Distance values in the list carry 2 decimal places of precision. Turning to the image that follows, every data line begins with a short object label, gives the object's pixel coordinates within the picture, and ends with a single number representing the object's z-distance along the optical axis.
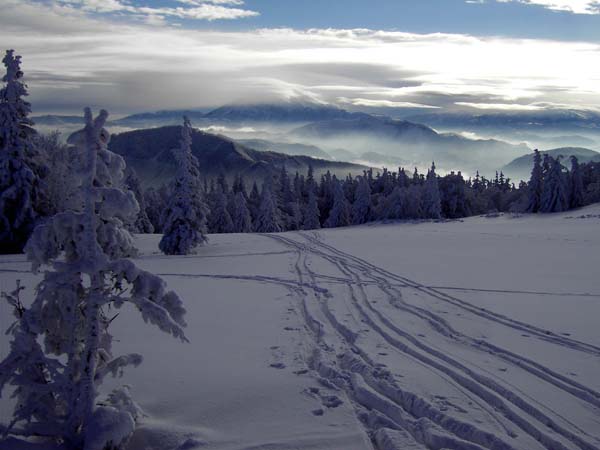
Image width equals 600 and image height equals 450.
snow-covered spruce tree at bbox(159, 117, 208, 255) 27.89
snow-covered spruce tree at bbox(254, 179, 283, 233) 61.41
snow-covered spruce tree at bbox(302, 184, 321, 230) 69.94
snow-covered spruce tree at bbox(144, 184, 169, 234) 74.46
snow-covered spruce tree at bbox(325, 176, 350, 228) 68.12
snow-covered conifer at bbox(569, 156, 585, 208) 55.16
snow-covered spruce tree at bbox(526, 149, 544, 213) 55.31
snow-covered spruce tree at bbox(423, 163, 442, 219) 59.69
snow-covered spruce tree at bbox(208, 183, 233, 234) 65.62
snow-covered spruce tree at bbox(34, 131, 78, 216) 28.08
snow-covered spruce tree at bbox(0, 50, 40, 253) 25.41
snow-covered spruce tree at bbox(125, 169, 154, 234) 55.62
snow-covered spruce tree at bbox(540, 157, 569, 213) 52.06
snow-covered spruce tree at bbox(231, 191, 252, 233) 65.56
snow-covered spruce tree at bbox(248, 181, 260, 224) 80.44
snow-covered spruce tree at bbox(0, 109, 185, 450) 5.08
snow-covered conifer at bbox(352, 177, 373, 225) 69.56
